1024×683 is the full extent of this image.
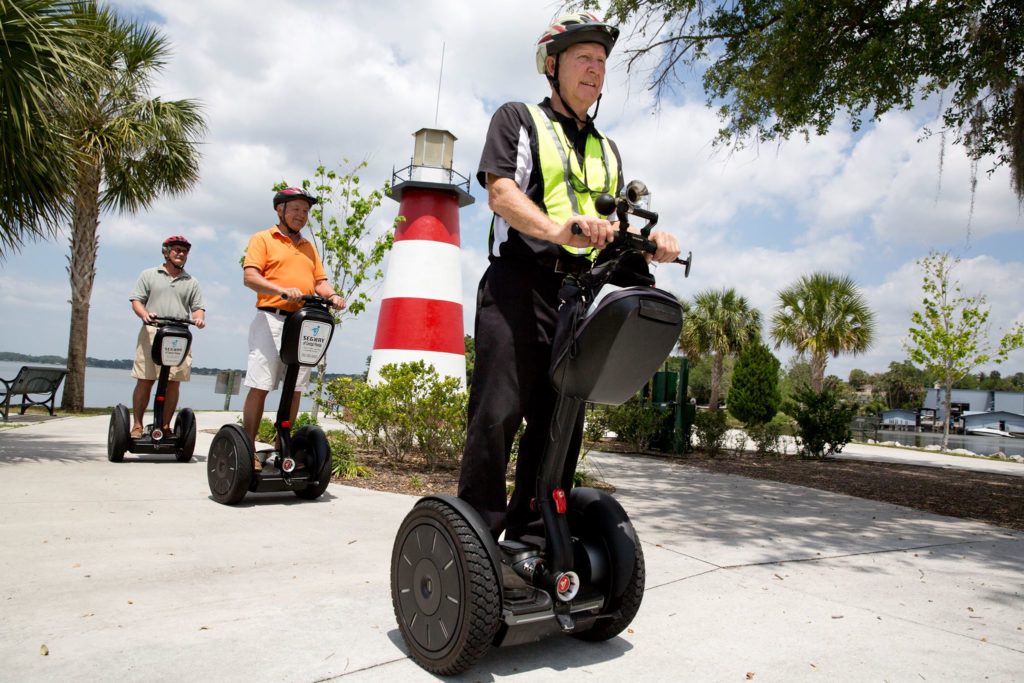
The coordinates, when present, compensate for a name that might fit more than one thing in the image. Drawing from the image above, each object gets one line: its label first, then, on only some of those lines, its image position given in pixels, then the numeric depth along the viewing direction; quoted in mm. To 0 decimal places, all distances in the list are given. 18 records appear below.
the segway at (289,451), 4262
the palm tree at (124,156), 12938
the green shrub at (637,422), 11437
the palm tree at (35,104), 5715
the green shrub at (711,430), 11594
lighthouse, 14195
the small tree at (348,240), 9836
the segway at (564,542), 1854
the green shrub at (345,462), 6285
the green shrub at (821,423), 11711
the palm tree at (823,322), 26797
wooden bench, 10227
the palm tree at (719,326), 33656
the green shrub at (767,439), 11738
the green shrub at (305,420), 9257
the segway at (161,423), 5969
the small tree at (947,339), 19234
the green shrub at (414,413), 6969
